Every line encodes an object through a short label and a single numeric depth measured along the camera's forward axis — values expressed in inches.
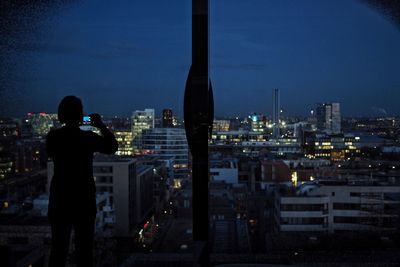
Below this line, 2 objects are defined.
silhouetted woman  110.3
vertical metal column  149.6
